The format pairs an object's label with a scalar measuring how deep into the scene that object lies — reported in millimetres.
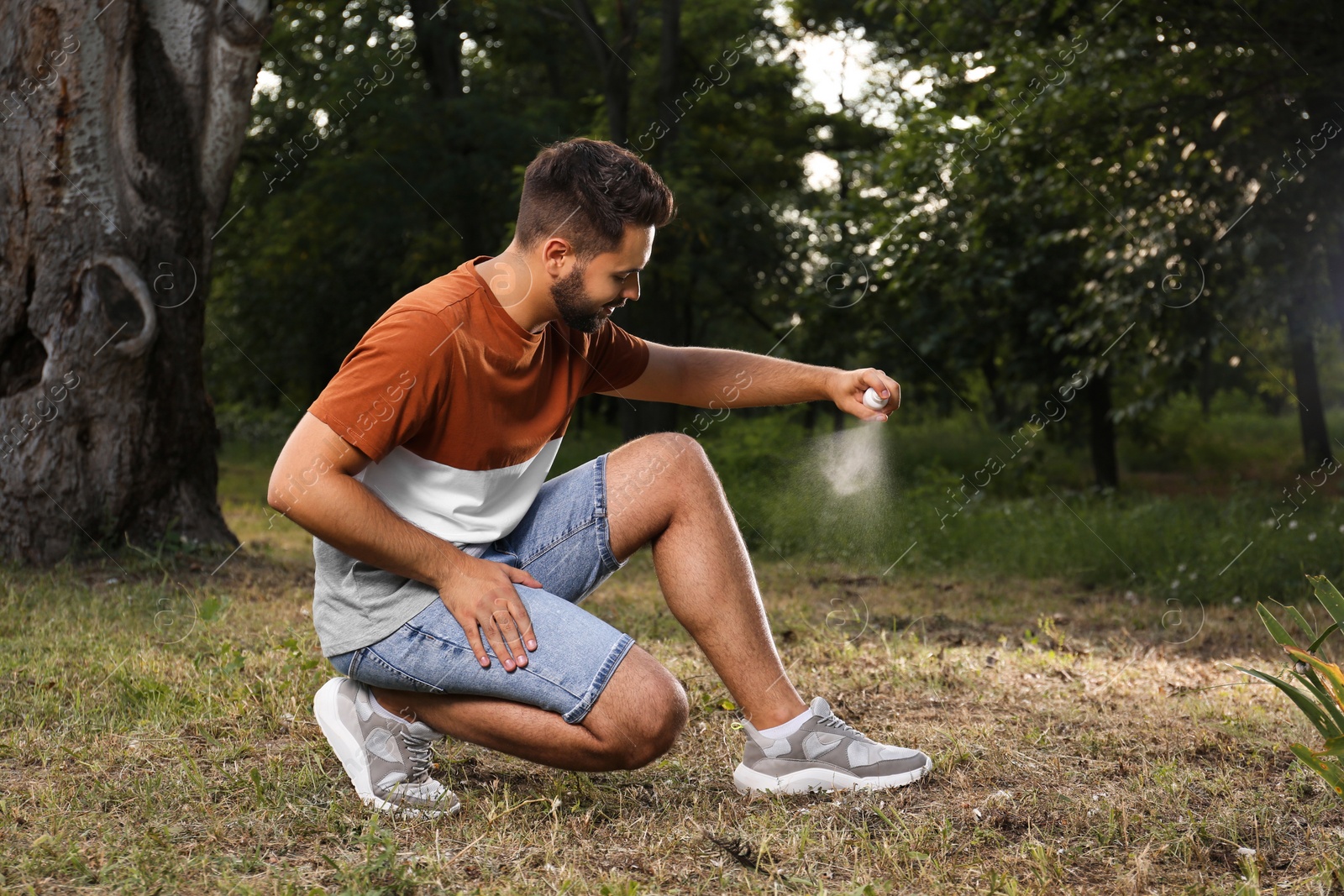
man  2229
